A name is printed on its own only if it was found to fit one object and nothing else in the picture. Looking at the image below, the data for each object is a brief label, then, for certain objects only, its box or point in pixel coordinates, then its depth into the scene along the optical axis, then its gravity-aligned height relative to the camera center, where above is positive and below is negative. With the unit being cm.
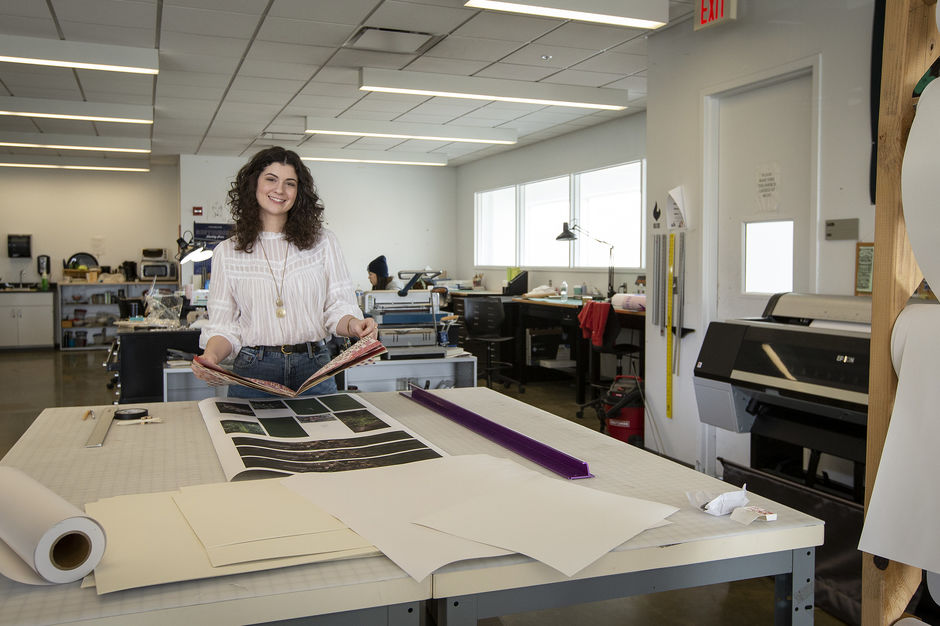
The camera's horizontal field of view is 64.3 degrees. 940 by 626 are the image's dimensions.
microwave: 1084 +14
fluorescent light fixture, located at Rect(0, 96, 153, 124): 699 +161
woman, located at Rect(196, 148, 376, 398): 226 -2
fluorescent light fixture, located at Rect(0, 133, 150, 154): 876 +163
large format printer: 222 -37
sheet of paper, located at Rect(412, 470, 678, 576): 100 -35
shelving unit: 1085 -50
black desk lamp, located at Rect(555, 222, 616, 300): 724 +41
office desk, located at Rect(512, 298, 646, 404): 594 -41
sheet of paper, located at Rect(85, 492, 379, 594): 89 -35
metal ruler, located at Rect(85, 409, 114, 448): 156 -33
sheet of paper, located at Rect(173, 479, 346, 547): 102 -34
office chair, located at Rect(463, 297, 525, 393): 715 -44
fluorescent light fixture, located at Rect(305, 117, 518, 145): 791 +161
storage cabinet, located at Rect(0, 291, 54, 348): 1055 -56
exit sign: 394 +143
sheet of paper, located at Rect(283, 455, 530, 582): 98 -34
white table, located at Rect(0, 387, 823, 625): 87 -37
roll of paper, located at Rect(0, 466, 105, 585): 88 -31
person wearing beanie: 700 +4
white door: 381 +56
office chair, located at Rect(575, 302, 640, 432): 575 -52
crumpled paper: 117 -35
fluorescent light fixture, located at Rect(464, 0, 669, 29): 402 +148
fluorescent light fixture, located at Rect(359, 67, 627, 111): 589 +156
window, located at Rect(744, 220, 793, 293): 395 +12
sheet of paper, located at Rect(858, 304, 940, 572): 116 -29
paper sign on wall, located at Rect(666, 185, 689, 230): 455 +42
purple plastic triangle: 135 -33
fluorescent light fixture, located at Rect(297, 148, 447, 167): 988 +164
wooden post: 124 +5
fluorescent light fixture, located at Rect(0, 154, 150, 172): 1070 +172
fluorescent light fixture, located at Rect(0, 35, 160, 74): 513 +158
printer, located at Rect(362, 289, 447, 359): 403 -23
